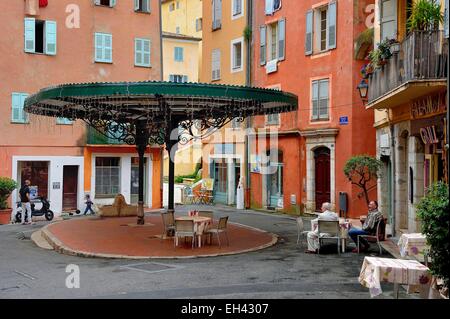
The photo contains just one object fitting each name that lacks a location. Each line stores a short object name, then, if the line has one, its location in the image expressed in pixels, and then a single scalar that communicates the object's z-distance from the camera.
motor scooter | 23.94
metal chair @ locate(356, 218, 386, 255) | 14.70
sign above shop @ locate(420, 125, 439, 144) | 14.31
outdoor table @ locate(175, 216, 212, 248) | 15.13
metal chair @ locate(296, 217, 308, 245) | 16.17
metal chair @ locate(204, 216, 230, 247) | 15.45
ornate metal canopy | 14.45
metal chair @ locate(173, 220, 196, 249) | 14.82
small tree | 19.38
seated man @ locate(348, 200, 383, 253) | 14.81
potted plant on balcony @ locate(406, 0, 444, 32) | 12.66
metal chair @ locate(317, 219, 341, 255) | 14.55
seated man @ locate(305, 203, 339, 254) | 14.68
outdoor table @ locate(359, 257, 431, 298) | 8.56
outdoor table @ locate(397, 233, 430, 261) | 10.56
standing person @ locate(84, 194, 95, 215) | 26.52
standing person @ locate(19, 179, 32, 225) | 22.62
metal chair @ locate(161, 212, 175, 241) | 16.34
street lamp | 19.12
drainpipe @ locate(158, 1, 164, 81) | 29.77
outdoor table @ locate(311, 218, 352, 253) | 14.77
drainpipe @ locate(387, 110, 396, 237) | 18.53
